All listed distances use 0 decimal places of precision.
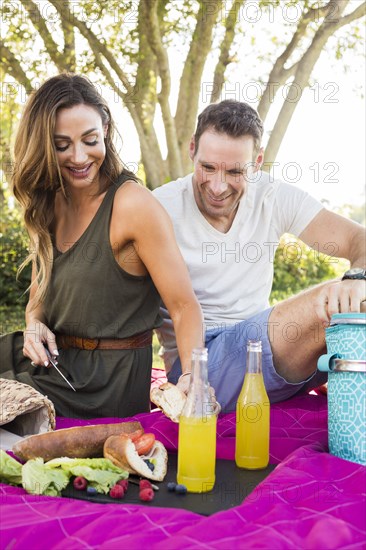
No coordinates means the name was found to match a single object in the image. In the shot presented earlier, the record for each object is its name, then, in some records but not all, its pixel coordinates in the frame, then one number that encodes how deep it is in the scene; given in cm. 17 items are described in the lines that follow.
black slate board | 192
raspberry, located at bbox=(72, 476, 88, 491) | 204
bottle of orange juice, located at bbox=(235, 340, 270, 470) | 227
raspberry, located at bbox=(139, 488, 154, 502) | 195
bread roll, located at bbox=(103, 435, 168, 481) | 210
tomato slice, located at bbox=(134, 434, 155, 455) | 219
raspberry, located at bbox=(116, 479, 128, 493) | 201
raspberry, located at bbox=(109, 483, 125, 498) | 196
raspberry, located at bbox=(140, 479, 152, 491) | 201
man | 332
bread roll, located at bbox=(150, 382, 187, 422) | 232
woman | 299
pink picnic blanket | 161
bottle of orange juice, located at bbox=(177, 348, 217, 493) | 204
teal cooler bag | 220
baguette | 218
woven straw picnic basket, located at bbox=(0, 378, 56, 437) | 247
